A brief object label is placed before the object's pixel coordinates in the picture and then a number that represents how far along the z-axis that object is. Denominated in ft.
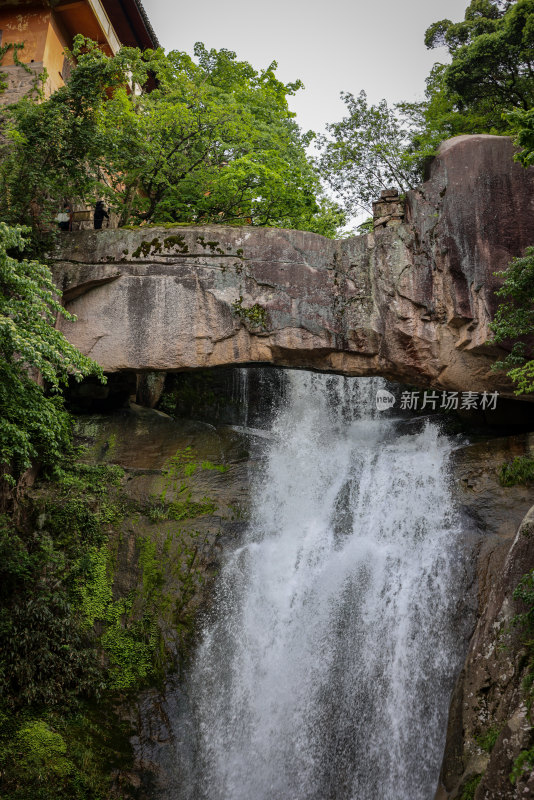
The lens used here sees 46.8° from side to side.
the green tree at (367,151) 56.18
